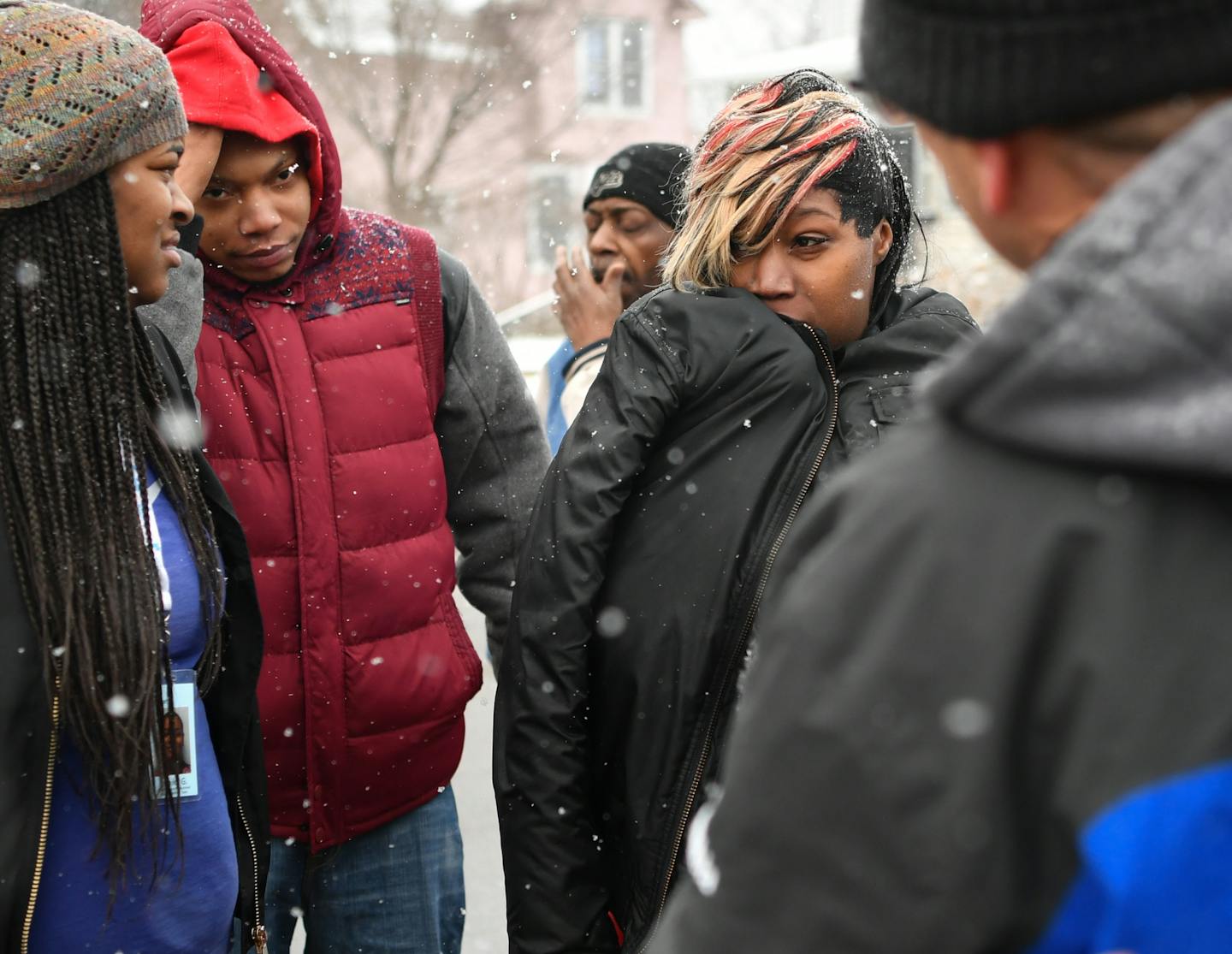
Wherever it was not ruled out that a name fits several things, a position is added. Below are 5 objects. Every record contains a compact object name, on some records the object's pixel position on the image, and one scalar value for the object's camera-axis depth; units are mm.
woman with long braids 1824
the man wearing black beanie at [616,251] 3957
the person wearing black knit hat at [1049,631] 730
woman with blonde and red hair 2191
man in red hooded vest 2629
